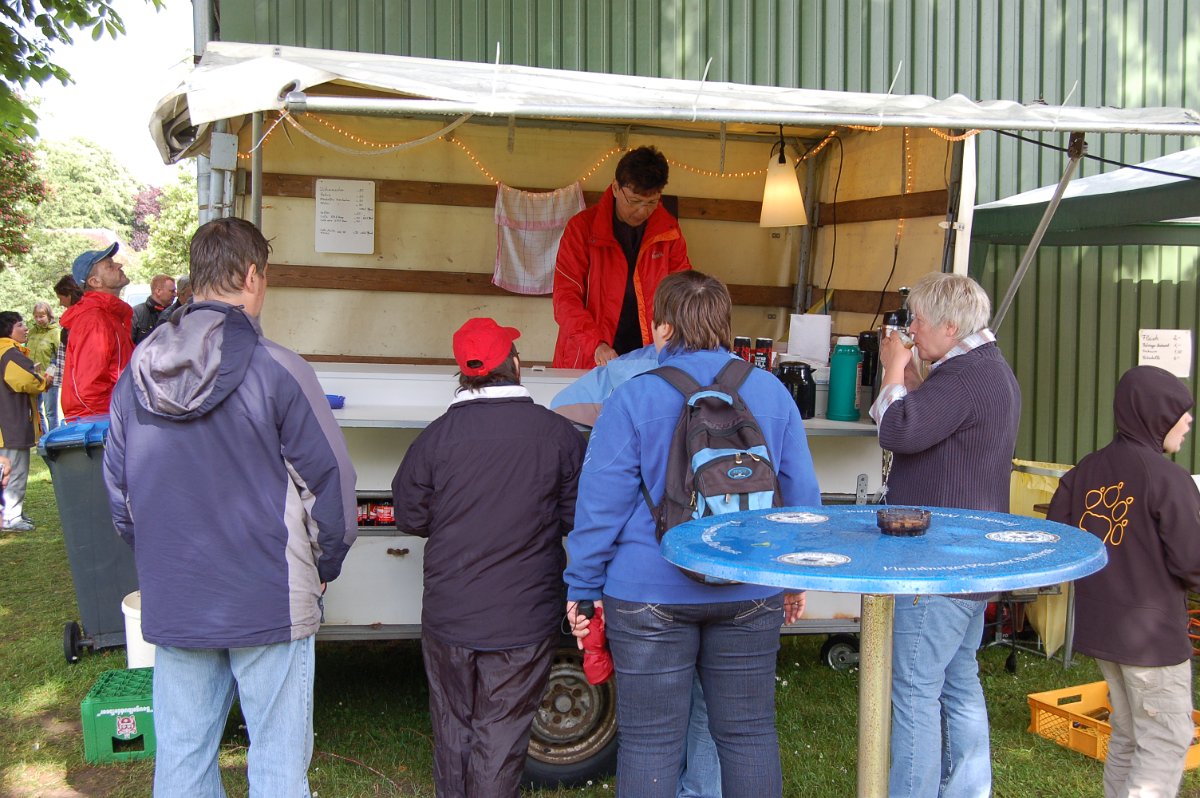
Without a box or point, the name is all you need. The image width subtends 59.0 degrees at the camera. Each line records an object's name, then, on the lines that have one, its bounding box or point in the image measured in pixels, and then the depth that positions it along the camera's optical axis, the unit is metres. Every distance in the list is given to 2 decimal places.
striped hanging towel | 6.17
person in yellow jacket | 8.46
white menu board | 5.98
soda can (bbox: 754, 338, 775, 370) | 4.43
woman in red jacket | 5.13
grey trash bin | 5.34
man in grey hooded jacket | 2.55
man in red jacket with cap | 6.14
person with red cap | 3.13
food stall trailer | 3.34
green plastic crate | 4.09
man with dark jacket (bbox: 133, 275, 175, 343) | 8.14
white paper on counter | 4.84
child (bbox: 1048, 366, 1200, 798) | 3.08
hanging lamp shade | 5.79
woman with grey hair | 3.00
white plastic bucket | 4.15
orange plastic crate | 4.19
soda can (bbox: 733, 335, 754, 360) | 4.36
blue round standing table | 1.92
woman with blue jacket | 2.71
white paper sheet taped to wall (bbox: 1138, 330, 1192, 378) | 6.16
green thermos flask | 4.29
